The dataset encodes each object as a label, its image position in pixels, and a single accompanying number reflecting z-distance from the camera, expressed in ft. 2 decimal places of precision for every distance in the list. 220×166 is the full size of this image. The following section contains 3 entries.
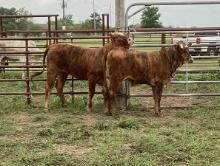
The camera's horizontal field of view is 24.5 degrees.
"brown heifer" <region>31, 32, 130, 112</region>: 29.91
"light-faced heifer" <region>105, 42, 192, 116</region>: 28.63
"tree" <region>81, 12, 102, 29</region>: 157.48
